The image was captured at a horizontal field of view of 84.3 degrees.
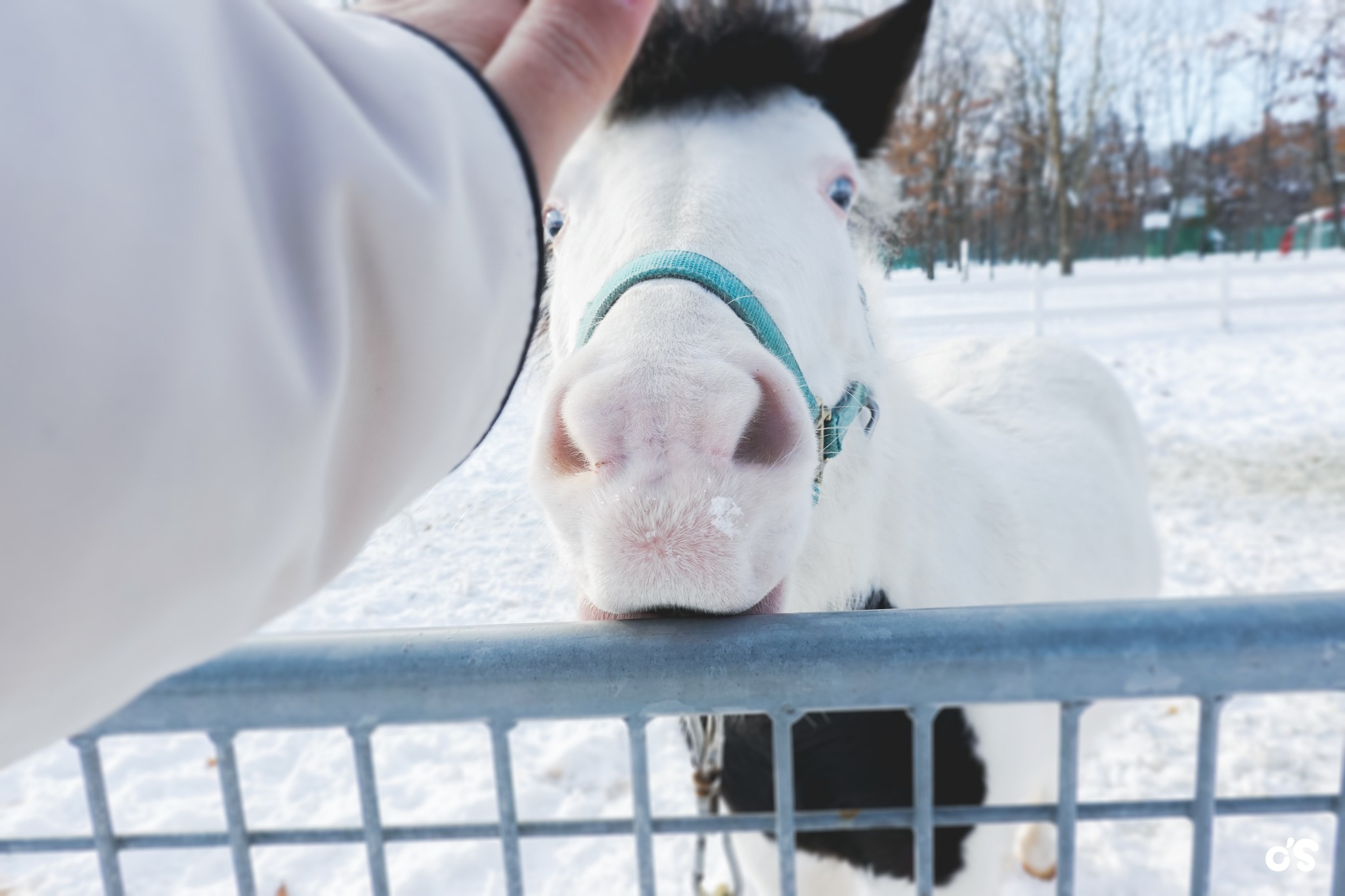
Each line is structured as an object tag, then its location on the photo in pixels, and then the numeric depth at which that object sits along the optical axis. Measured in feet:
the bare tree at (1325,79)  92.17
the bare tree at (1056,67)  53.31
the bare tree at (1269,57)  99.60
